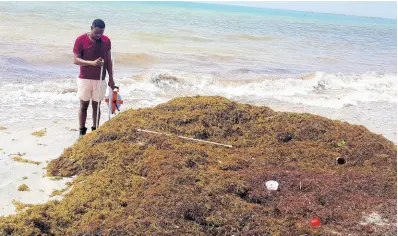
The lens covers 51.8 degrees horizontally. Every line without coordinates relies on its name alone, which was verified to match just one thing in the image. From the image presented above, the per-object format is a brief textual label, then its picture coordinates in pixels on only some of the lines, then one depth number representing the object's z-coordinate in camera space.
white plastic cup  4.96
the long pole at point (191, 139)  6.42
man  7.10
